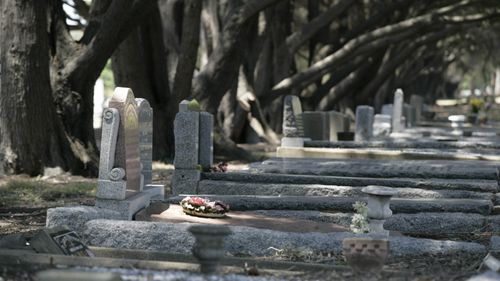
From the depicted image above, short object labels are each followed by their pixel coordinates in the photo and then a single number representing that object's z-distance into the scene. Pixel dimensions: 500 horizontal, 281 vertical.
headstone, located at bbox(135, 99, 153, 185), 14.04
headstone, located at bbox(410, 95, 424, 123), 41.69
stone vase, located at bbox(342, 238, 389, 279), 8.55
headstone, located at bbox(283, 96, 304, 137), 20.69
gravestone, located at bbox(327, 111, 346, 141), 26.30
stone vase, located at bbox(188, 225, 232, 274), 8.34
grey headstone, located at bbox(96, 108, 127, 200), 12.34
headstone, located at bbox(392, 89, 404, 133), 31.84
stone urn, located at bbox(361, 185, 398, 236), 11.49
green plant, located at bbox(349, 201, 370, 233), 11.59
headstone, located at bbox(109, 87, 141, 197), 12.50
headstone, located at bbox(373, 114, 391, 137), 30.53
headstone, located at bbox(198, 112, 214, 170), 16.00
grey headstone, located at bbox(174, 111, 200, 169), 15.70
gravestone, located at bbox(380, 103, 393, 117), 34.59
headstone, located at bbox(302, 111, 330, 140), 23.95
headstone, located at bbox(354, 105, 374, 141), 26.14
